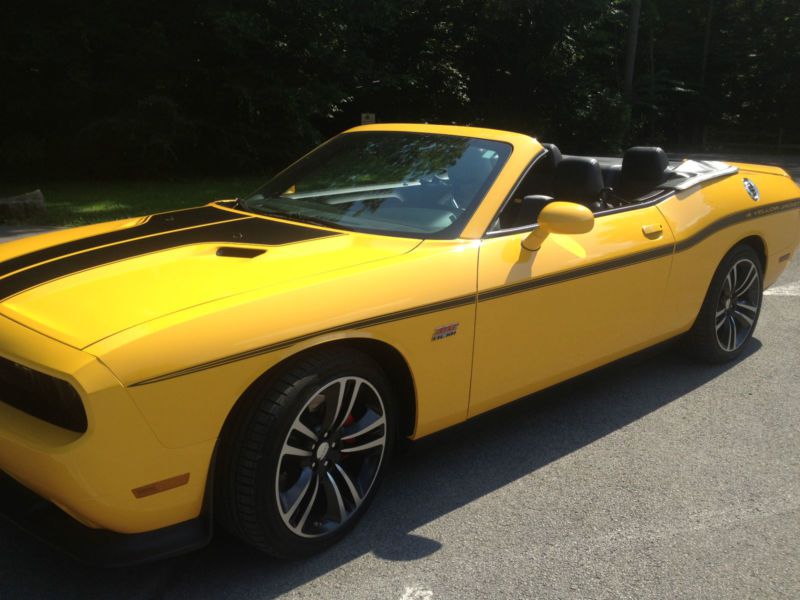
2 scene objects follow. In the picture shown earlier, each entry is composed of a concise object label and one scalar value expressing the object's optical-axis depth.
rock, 10.03
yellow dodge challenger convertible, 2.17
